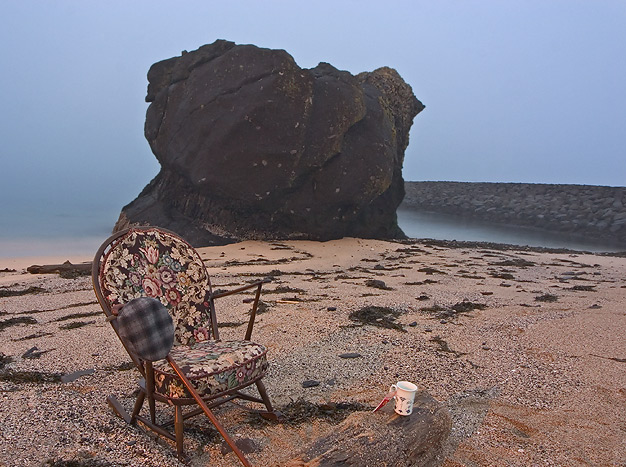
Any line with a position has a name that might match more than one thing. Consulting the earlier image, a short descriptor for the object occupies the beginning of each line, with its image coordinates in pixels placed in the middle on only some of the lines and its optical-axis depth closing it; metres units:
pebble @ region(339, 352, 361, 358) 3.72
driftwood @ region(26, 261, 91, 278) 7.50
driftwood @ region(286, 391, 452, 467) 1.89
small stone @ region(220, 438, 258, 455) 2.41
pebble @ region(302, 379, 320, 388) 3.23
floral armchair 2.36
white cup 2.15
